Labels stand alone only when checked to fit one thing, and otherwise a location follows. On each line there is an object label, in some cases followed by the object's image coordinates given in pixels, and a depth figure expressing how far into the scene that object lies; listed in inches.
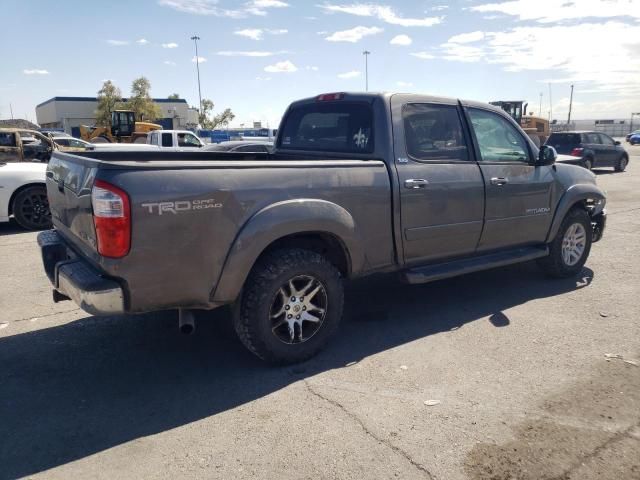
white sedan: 324.8
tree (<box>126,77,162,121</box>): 2038.6
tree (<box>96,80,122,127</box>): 2003.9
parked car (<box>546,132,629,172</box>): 767.1
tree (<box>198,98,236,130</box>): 2615.7
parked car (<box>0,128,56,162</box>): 423.8
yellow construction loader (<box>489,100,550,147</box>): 1057.5
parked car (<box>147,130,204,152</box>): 726.8
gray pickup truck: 119.3
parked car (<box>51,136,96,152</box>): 834.6
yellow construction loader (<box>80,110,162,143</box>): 1133.7
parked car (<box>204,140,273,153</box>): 414.6
